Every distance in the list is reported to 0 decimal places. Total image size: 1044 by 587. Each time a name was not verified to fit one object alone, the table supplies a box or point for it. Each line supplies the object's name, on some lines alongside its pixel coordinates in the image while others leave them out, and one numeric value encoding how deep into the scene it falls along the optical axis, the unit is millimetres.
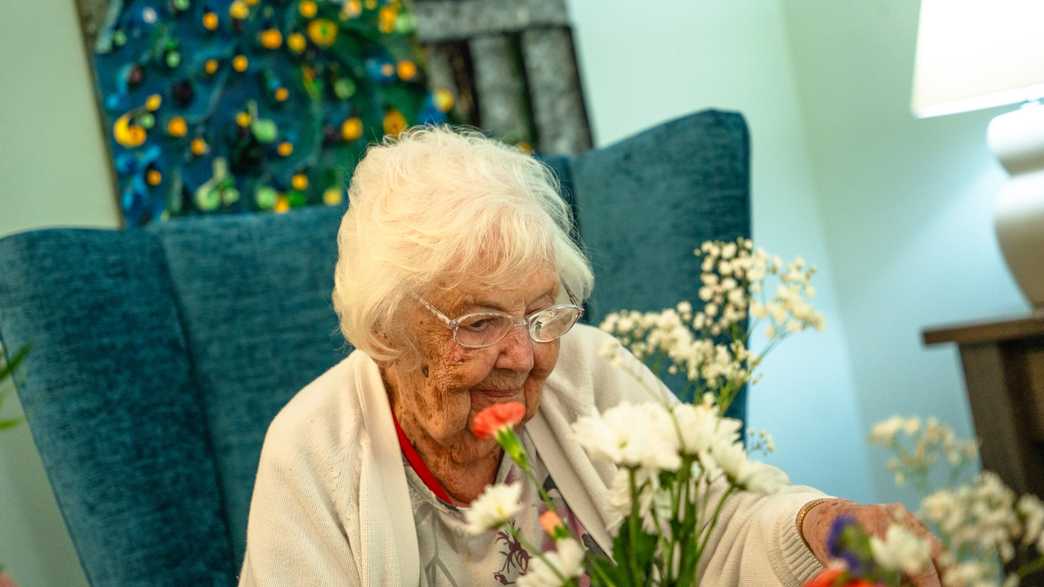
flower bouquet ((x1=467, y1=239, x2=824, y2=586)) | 696
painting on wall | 2193
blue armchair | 1613
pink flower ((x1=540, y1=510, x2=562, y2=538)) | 735
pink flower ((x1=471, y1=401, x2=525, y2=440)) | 735
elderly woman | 1228
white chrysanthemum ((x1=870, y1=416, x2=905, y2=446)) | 693
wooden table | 1804
